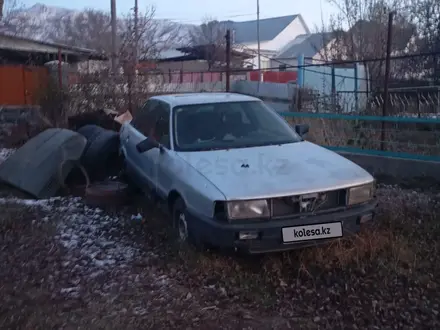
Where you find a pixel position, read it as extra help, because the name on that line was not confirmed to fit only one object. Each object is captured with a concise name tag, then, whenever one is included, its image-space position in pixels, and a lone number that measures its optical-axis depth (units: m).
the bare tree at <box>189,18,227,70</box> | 33.30
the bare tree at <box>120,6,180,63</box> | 14.55
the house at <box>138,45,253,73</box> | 32.05
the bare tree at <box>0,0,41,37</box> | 29.53
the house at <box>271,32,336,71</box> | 45.03
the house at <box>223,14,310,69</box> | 61.44
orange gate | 14.51
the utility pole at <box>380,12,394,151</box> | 8.09
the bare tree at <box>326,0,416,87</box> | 18.19
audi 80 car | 4.59
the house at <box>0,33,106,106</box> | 14.12
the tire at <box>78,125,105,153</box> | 8.27
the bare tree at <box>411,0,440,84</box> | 16.34
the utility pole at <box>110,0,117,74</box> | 24.97
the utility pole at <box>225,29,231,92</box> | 9.95
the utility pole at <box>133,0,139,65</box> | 14.07
